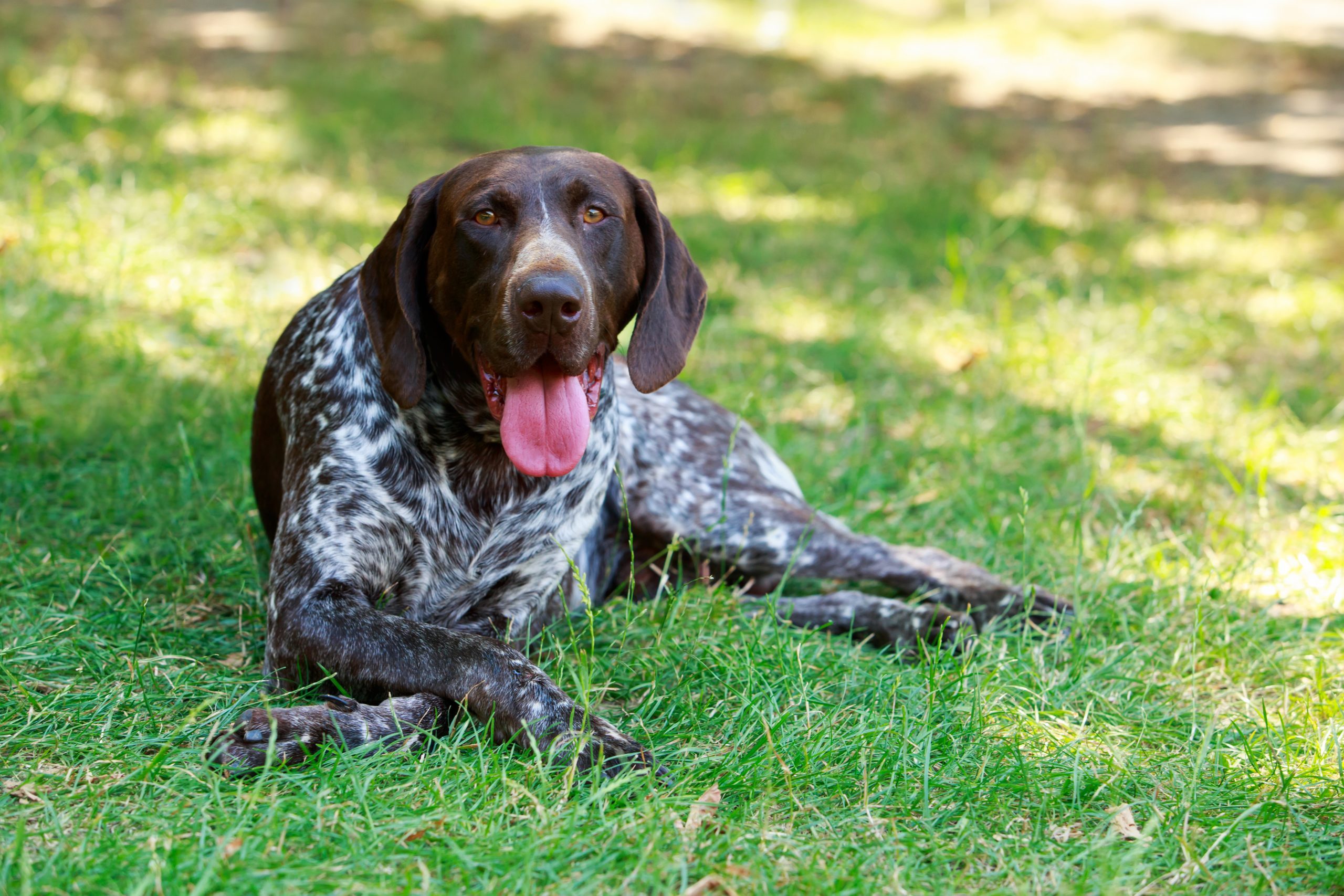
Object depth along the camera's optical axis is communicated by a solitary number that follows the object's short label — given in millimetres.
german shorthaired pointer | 2793
